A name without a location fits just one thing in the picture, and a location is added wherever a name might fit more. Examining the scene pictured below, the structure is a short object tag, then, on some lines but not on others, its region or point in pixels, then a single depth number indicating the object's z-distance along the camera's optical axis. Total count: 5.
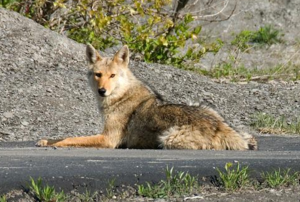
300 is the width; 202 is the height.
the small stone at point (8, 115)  24.37
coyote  18.45
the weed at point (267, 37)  44.97
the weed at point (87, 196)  11.80
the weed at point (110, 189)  12.05
